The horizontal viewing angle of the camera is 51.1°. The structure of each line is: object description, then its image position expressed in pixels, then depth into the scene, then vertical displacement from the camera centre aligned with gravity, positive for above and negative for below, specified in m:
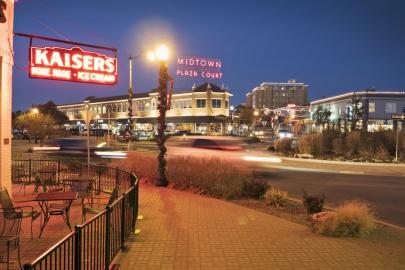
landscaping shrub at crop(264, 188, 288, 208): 11.58 -1.91
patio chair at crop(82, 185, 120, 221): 8.08 -1.91
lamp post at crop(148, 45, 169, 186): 14.78 +0.80
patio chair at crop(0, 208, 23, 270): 5.92 -1.65
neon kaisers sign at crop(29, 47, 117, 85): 12.38 +1.89
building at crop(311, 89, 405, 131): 75.31 +4.72
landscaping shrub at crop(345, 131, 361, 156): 28.78 -0.96
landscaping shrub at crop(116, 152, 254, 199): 12.72 -1.56
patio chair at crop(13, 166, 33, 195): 14.98 -1.95
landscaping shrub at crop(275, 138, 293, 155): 32.66 -1.27
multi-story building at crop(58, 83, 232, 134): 72.44 +3.22
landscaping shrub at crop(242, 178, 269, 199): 12.66 -1.79
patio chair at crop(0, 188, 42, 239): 7.18 -1.32
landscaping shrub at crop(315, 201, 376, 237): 8.56 -1.92
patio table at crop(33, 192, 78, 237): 8.09 -1.40
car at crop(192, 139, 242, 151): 22.50 -0.93
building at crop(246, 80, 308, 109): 158.00 +13.51
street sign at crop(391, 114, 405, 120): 27.09 +0.89
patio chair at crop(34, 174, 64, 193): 11.86 -1.78
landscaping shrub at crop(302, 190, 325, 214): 10.53 -1.85
